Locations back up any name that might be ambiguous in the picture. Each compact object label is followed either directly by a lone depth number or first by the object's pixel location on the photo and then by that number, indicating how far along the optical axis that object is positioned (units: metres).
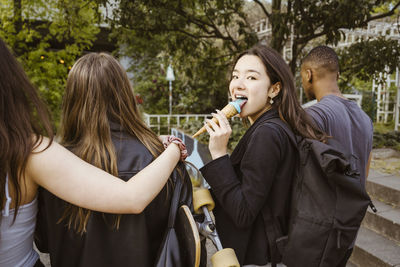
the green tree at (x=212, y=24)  4.06
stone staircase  3.01
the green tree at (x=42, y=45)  6.43
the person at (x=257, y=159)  1.36
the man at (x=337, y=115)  1.88
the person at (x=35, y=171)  1.04
